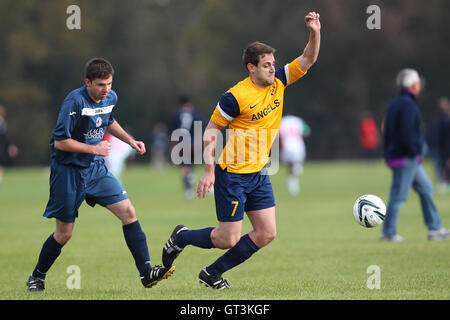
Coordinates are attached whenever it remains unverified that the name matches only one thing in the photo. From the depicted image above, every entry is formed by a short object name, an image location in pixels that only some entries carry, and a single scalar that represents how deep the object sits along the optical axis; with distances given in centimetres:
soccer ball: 1645
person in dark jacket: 2103
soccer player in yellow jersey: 1350
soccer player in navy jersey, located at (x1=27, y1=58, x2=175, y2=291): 1353
